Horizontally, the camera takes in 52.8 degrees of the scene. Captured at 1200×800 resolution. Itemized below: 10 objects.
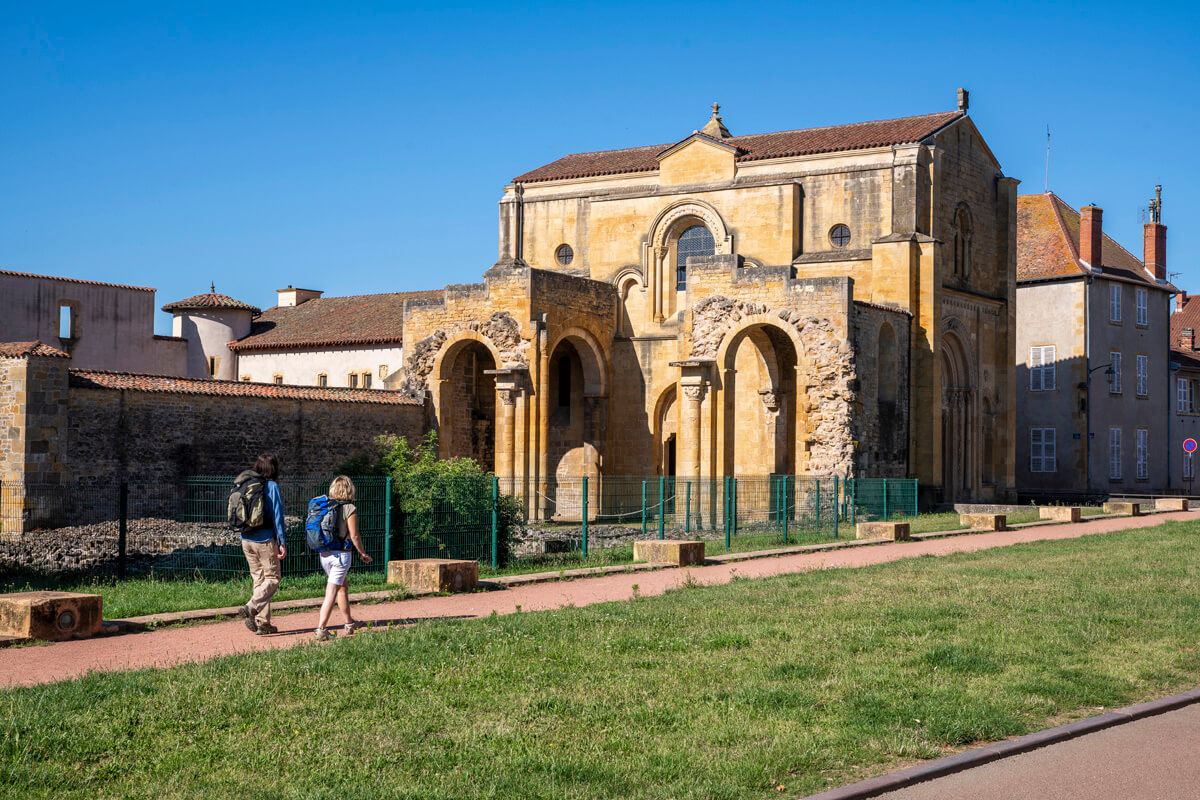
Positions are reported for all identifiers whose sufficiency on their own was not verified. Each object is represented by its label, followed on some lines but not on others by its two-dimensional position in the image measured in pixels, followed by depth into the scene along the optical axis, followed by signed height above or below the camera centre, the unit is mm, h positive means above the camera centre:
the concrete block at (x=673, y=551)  17281 -1464
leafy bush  17828 -986
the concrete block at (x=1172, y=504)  32438 -1372
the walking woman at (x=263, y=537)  10445 -785
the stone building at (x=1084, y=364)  41500 +3142
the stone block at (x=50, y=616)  10008 -1428
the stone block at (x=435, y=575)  13664 -1444
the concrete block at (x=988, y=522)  24953 -1450
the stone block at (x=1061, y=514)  27547 -1415
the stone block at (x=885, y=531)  22203 -1469
